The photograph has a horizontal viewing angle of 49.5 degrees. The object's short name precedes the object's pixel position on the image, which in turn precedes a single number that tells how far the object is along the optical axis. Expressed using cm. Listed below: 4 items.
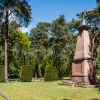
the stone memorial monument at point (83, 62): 1119
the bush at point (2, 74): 1388
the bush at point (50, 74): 1504
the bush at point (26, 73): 1459
